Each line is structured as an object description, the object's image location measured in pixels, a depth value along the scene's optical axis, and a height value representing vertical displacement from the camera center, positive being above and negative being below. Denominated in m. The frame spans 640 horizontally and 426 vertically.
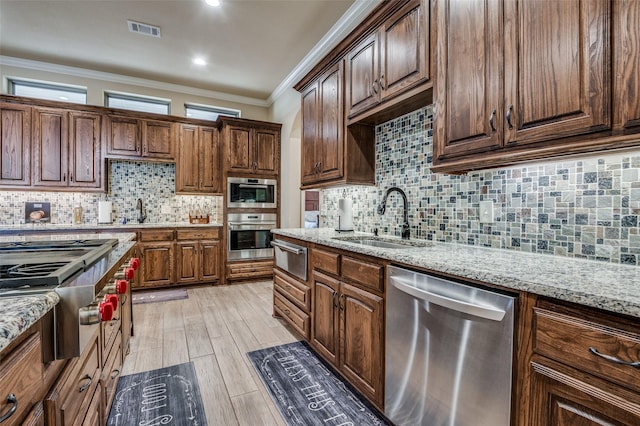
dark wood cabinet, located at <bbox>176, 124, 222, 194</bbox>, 4.56 +0.81
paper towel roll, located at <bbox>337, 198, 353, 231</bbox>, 2.79 -0.02
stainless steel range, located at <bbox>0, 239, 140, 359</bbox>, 0.81 -0.21
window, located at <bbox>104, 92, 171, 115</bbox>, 4.52 +1.73
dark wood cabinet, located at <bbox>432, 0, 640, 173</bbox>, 1.04 +0.55
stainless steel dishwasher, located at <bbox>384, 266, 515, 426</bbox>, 1.05 -0.57
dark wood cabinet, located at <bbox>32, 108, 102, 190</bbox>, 3.88 +0.85
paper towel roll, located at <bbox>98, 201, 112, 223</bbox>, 4.25 +0.03
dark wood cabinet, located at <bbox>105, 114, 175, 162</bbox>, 4.20 +1.08
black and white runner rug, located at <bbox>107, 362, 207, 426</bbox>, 1.67 -1.15
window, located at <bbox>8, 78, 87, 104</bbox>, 4.08 +1.72
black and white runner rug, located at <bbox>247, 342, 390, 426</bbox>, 1.69 -1.15
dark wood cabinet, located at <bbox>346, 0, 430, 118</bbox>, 1.81 +1.05
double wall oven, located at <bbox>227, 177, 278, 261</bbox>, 4.60 -0.07
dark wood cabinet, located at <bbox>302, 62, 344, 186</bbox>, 2.65 +0.81
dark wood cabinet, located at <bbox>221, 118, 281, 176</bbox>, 4.61 +1.06
